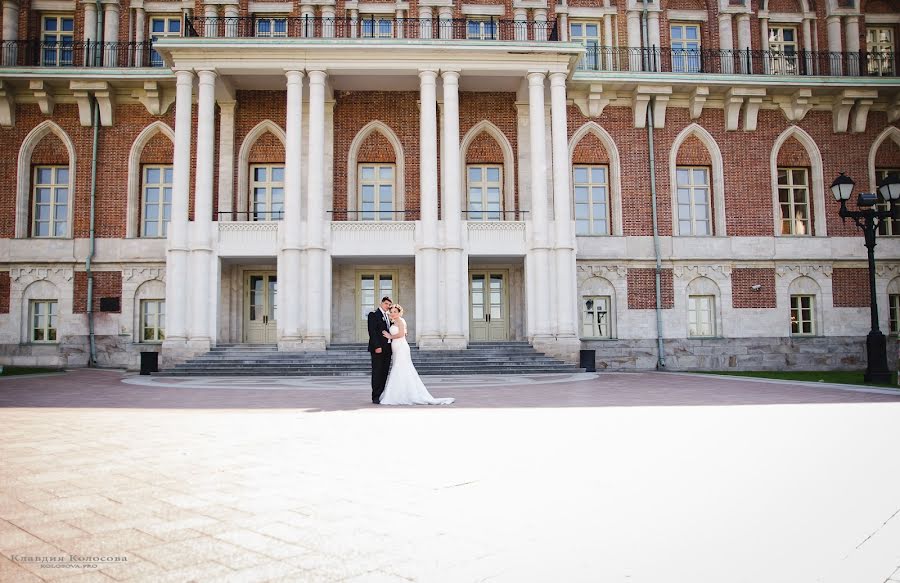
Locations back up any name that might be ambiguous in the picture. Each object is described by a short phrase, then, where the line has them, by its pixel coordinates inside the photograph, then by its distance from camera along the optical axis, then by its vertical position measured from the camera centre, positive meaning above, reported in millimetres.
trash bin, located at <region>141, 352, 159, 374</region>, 19391 -818
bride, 10703 -887
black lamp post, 15211 +2399
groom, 10953 -279
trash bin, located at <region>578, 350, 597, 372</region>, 20516 -1039
